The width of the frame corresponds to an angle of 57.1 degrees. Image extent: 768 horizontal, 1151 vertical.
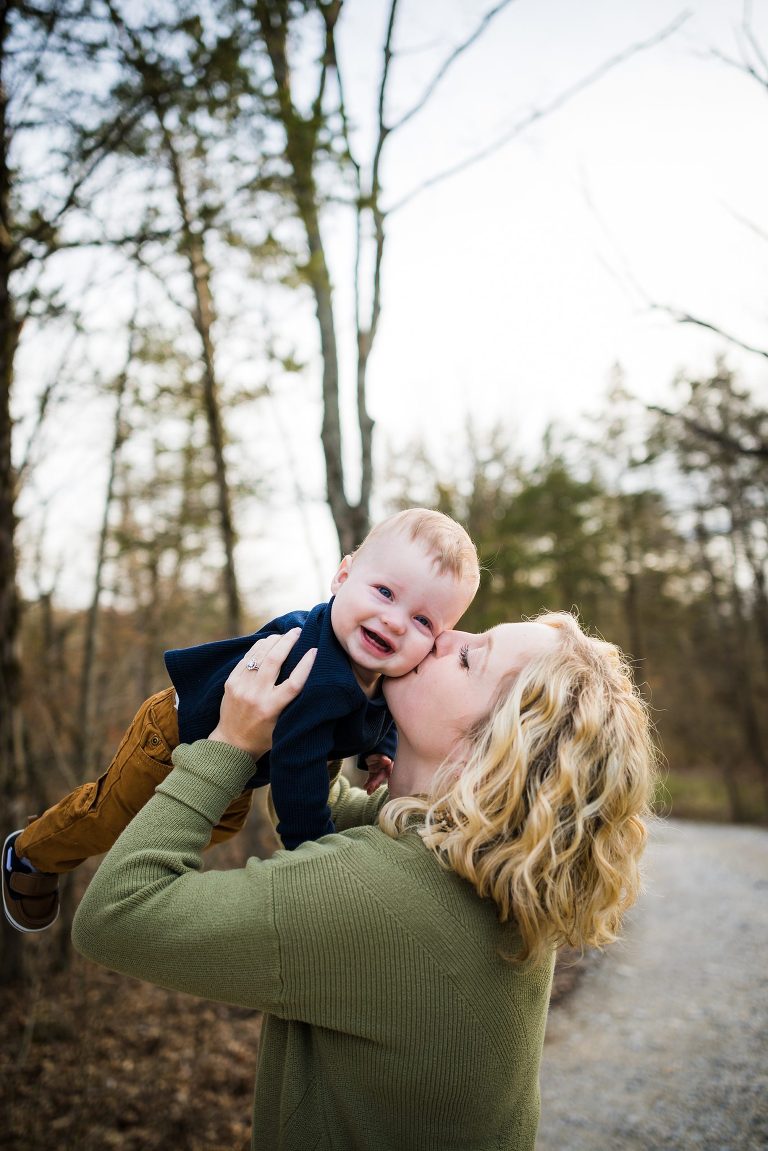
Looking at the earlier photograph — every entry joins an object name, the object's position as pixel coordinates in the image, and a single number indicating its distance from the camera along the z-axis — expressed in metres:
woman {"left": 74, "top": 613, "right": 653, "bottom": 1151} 1.29
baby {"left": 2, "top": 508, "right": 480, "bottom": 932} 1.81
